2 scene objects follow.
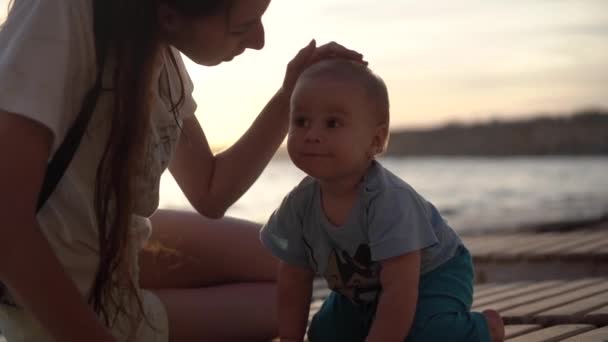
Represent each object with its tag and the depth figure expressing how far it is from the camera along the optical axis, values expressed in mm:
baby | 2070
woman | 1732
